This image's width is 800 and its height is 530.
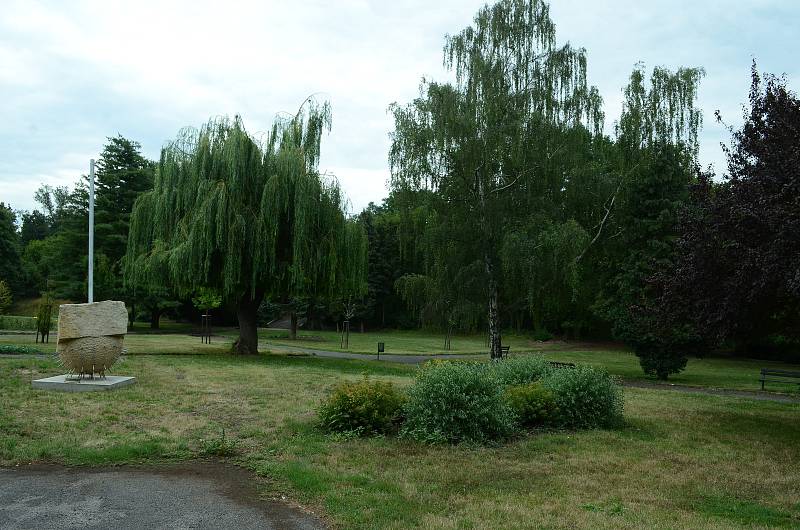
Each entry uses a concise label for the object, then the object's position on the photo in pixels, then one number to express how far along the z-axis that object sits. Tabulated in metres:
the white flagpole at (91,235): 15.05
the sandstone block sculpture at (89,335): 10.84
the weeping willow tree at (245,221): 18.41
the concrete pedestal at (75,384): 10.77
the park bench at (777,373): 17.94
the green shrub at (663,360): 20.59
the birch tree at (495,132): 19.70
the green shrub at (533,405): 8.84
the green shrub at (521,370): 10.58
